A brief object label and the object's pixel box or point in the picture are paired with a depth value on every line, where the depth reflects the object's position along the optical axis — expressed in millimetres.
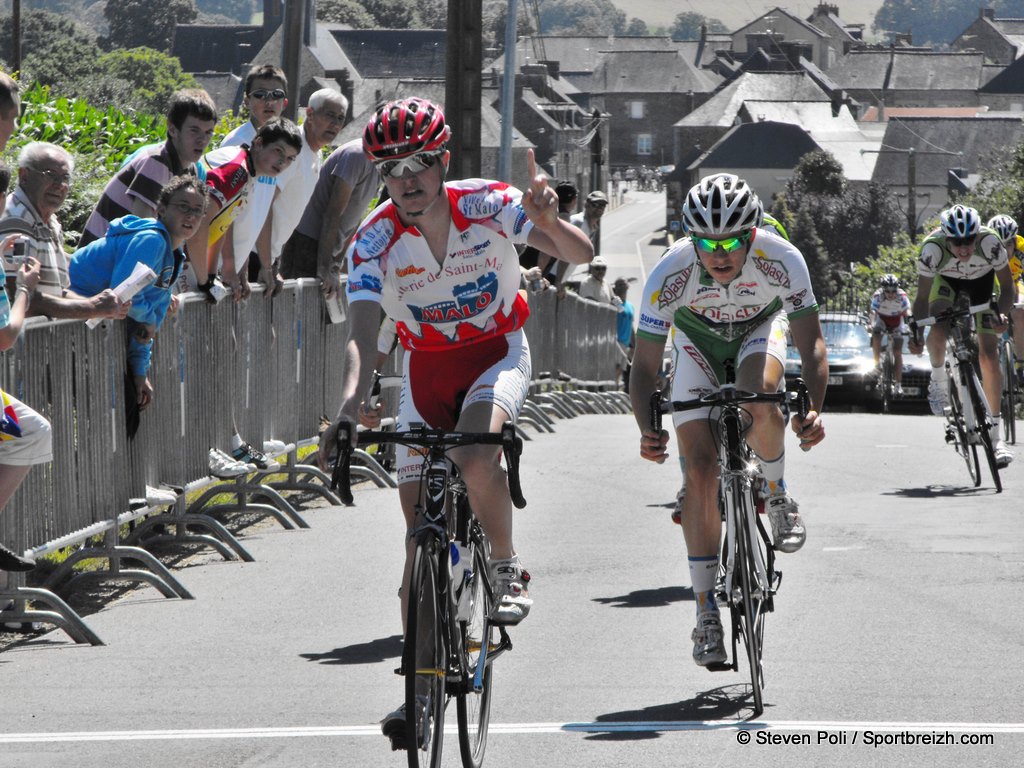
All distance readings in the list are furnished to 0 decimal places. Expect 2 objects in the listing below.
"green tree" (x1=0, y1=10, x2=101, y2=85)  131375
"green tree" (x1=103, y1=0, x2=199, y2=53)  191375
